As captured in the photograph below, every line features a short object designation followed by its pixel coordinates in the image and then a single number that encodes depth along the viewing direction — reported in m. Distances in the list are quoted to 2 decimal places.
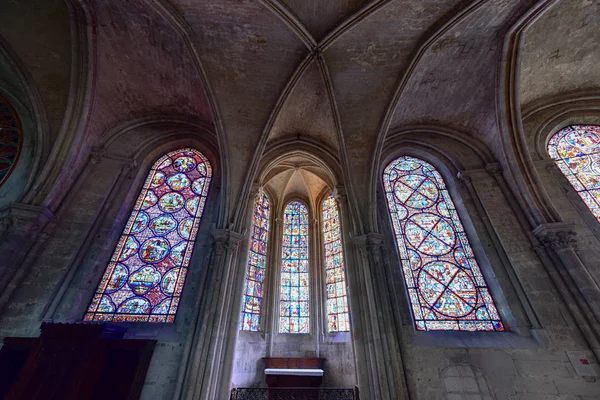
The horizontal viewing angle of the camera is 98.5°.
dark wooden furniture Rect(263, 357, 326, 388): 5.74
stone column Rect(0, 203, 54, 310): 4.85
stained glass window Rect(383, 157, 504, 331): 5.75
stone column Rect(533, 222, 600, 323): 4.95
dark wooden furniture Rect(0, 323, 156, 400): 3.58
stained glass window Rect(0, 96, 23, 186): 6.42
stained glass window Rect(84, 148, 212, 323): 5.62
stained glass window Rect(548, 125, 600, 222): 6.78
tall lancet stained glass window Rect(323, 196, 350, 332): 7.72
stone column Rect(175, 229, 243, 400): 4.55
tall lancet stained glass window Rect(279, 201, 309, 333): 8.11
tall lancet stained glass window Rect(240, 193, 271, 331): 7.71
